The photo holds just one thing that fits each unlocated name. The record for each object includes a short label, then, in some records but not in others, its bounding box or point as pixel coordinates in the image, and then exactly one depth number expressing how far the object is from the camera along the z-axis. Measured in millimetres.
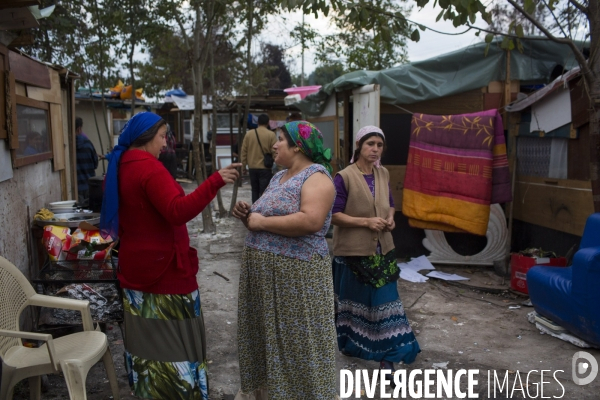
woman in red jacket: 2883
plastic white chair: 2842
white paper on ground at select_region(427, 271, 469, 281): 6781
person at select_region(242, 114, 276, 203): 9836
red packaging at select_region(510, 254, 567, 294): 5862
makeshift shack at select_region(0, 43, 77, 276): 3977
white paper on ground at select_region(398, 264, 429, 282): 6707
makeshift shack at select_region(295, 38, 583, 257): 7070
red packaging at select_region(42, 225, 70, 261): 4184
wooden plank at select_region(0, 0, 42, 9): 3473
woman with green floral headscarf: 2967
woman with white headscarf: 4113
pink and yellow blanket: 6566
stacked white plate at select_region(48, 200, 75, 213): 5141
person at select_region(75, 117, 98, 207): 9281
